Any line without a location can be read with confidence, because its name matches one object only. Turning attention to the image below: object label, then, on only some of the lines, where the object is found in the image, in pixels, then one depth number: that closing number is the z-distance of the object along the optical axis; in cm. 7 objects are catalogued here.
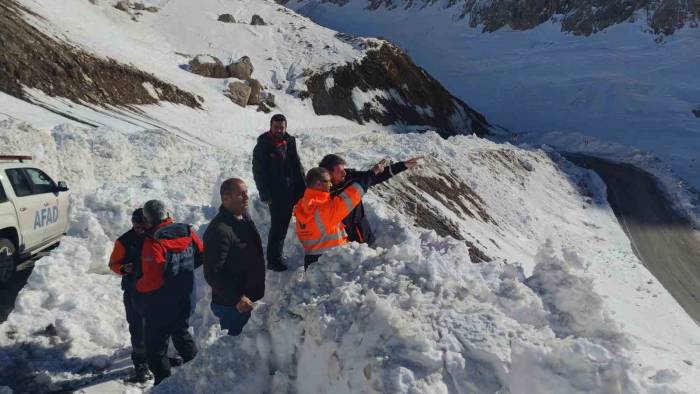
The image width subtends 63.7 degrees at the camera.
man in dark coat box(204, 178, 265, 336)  493
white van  830
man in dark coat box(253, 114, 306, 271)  695
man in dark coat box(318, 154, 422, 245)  622
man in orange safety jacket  543
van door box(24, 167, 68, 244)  898
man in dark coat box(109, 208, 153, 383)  568
